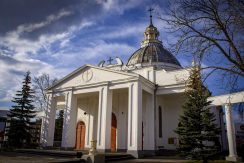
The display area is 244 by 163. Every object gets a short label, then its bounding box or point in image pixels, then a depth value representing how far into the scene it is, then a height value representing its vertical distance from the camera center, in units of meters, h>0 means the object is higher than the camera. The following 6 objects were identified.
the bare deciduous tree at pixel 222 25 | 6.91 +3.76
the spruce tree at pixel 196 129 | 10.84 -0.49
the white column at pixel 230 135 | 12.67 -0.99
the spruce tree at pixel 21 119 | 18.98 +0.08
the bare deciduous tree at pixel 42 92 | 26.11 +3.87
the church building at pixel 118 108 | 14.75 +1.15
